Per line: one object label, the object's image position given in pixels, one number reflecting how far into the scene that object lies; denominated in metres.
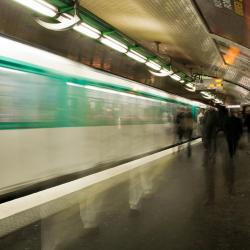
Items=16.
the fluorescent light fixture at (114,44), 9.26
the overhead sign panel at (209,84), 22.89
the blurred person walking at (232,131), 13.12
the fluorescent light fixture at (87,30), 8.02
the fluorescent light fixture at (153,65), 13.19
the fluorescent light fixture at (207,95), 30.20
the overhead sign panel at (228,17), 9.02
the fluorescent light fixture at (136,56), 11.14
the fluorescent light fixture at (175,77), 17.19
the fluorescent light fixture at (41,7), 6.04
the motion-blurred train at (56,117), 6.26
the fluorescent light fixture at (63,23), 7.43
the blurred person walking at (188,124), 17.86
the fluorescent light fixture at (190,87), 22.11
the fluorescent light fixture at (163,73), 15.48
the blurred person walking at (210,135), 11.96
